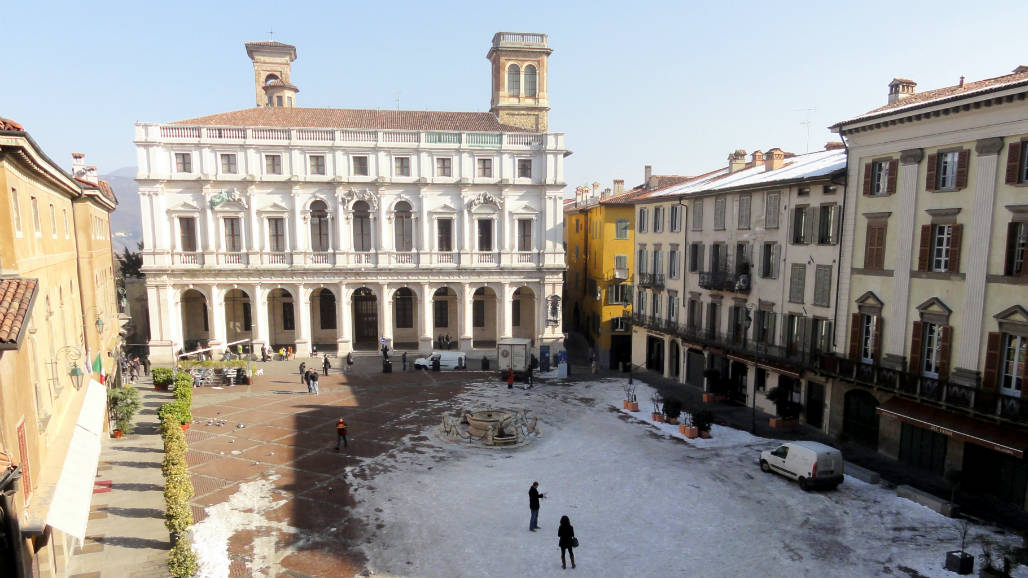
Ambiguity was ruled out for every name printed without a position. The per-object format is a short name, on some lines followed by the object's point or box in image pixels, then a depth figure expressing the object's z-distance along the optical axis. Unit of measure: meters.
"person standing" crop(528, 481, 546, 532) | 16.67
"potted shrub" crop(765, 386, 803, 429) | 26.81
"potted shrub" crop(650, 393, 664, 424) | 28.19
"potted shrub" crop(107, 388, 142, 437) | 24.98
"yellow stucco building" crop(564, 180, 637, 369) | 43.56
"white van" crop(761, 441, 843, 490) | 19.61
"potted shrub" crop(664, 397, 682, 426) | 27.25
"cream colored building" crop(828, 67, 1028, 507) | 18.34
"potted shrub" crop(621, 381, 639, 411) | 30.34
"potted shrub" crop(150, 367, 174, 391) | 33.94
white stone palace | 41.97
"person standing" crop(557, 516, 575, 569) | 14.85
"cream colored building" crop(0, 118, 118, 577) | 10.20
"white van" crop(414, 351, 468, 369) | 41.69
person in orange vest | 23.69
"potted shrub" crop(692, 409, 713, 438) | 25.25
